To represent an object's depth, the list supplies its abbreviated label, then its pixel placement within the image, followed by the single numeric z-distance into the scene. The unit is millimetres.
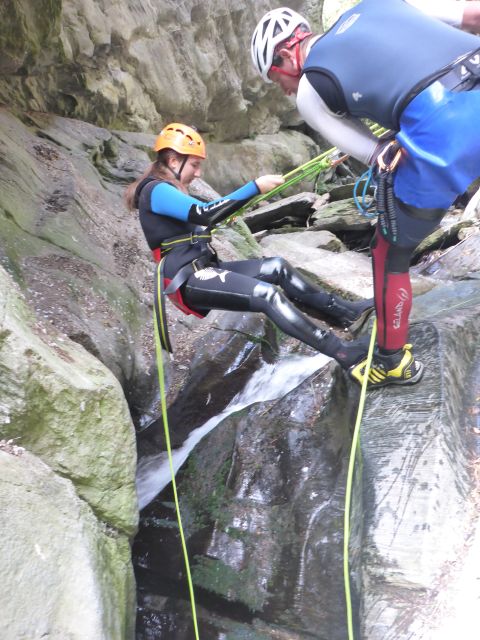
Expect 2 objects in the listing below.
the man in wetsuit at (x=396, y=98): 2609
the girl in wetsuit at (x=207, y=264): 3859
